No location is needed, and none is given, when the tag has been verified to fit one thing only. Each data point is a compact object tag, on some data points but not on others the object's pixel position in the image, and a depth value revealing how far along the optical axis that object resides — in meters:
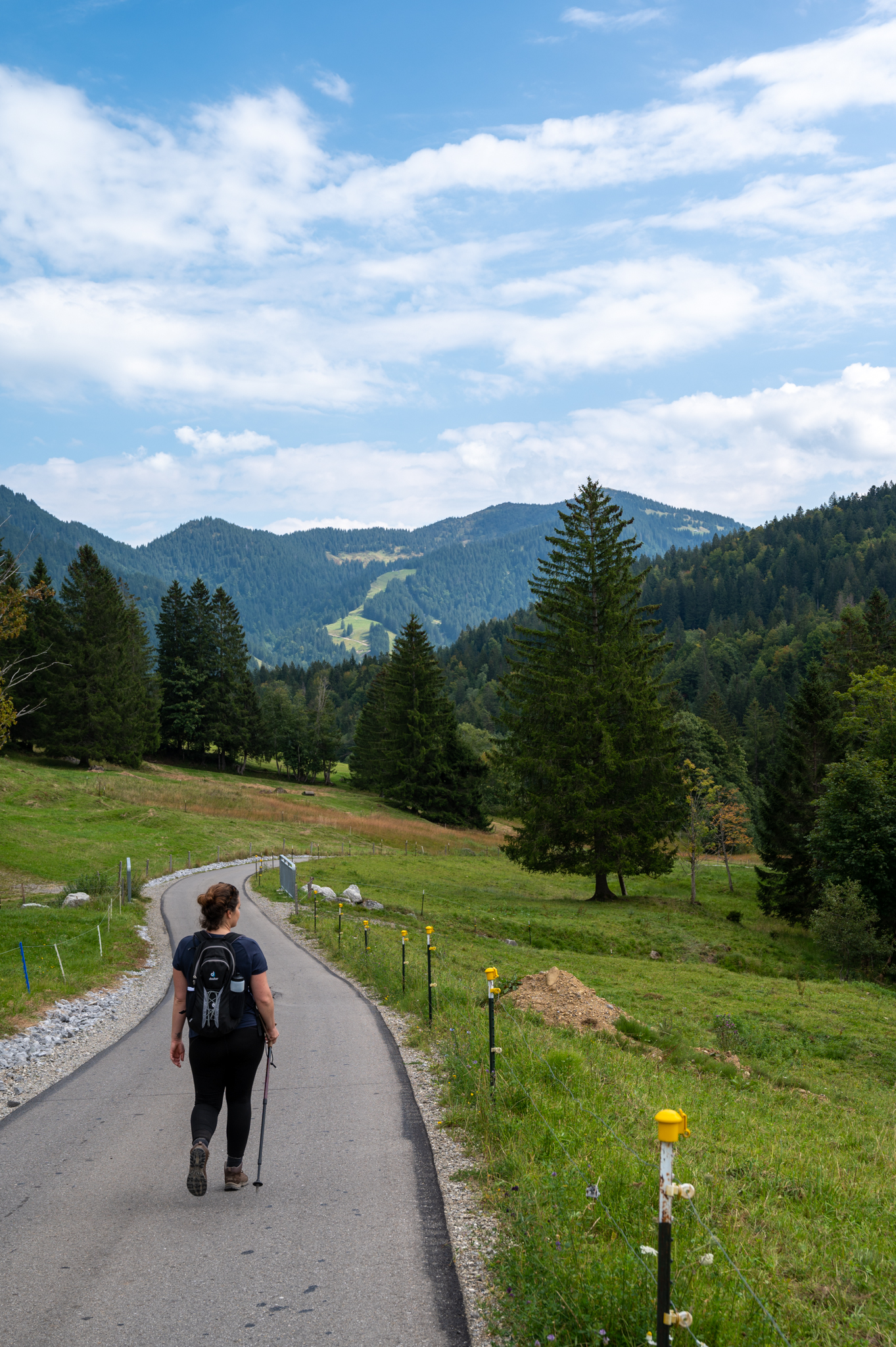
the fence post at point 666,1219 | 3.39
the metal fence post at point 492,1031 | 8.00
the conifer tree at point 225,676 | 82.81
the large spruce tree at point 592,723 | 33.62
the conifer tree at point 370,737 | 85.81
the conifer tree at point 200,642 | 83.69
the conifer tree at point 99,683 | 64.31
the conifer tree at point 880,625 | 57.78
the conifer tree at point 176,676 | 81.12
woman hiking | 5.79
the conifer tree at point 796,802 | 38.72
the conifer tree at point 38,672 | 63.81
